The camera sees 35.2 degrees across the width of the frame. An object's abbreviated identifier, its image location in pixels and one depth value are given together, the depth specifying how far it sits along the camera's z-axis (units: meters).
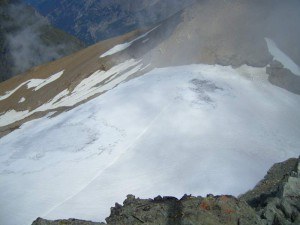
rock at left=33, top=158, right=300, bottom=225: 14.26
